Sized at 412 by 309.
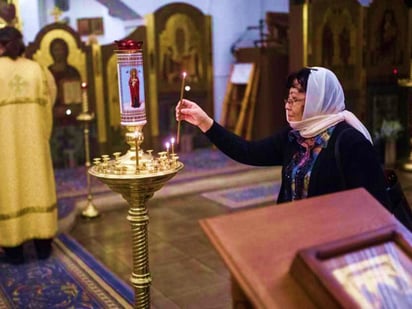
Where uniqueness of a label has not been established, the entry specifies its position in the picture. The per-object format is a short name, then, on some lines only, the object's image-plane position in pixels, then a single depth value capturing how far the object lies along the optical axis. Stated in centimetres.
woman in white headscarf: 186
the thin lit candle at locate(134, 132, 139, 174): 172
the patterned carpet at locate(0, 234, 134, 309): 323
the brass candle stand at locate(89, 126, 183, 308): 170
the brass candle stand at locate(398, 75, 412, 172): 630
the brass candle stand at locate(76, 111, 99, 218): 489
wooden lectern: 98
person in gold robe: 365
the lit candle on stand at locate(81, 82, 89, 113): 461
